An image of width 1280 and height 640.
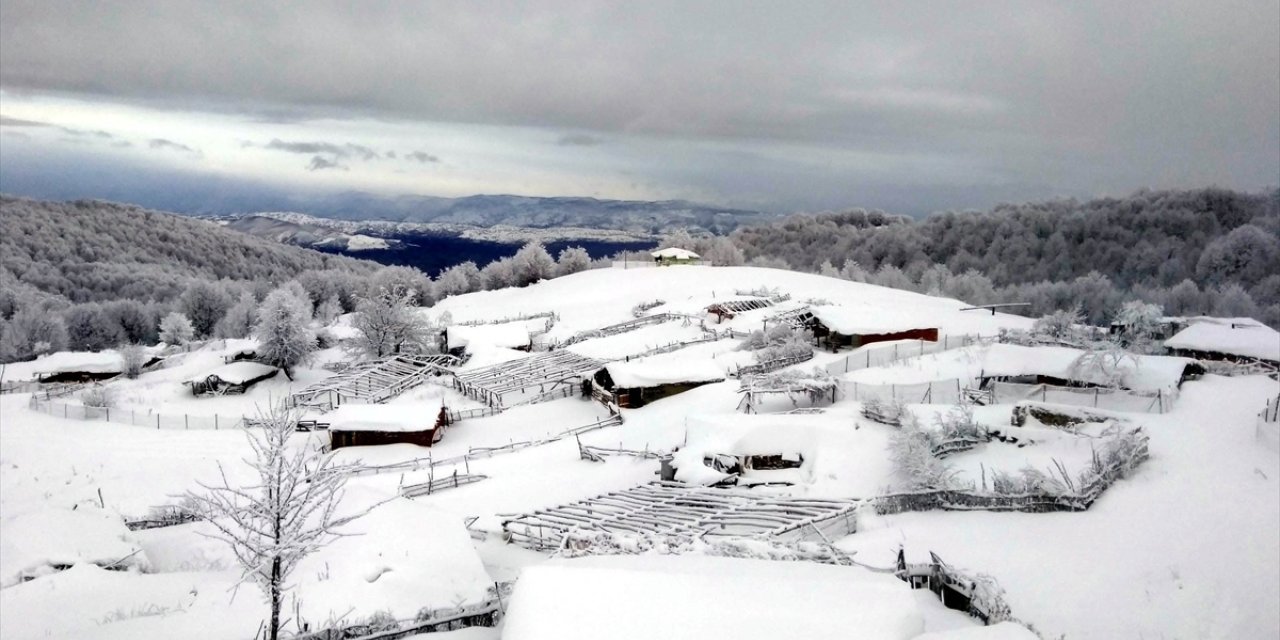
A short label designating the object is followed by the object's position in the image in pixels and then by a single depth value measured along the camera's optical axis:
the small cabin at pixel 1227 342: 35.75
